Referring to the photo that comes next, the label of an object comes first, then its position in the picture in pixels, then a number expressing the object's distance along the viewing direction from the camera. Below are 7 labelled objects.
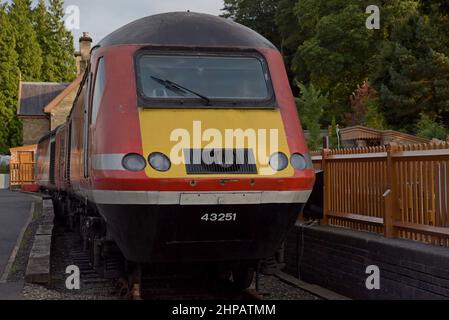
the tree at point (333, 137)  33.39
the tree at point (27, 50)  60.41
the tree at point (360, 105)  44.38
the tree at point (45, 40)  63.47
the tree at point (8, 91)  56.59
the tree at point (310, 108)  38.69
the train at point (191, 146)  6.32
